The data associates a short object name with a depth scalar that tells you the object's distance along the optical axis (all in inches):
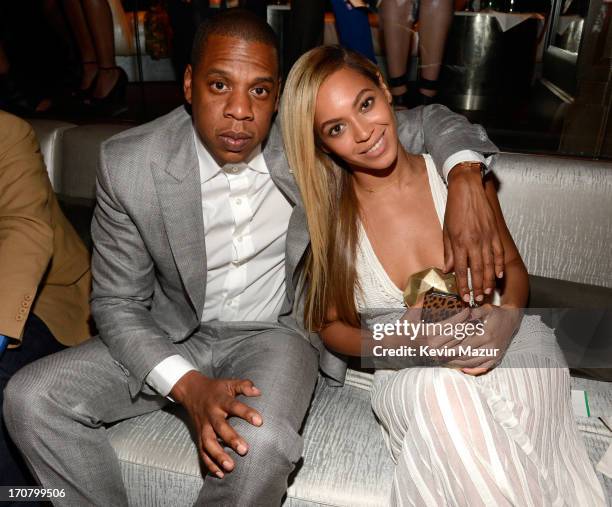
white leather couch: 53.0
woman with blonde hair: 45.0
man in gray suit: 48.9
